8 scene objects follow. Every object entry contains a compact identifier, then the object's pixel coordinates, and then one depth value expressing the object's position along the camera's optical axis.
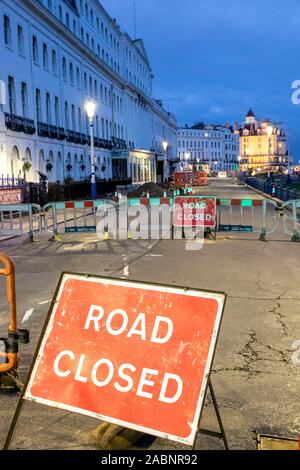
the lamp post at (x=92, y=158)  29.75
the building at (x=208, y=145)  175.16
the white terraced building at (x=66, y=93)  33.03
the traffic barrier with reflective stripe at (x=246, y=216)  14.62
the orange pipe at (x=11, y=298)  4.40
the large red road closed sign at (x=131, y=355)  3.18
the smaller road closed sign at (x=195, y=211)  15.12
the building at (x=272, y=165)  189.12
